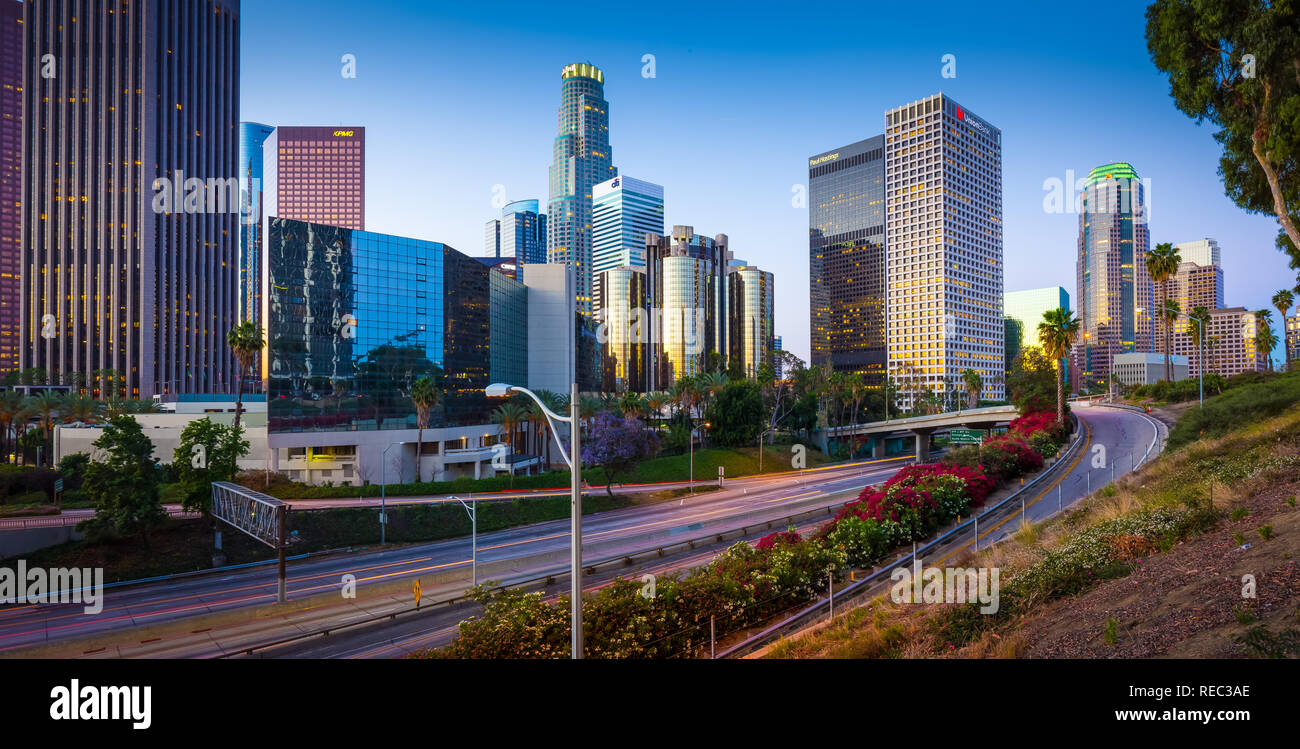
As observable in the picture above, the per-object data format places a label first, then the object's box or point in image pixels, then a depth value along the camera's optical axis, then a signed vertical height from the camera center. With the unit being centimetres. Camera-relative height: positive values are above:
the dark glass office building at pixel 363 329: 6397 +662
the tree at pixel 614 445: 5509 -605
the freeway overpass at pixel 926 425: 7679 -678
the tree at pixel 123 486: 3475 -620
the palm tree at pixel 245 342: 5347 +394
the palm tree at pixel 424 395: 6272 -129
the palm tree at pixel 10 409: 5766 -232
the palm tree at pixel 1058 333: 5144 +429
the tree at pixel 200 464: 3812 -538
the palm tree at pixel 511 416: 6662 -389
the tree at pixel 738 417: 7681 -476
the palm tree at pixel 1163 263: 5703 +1164
